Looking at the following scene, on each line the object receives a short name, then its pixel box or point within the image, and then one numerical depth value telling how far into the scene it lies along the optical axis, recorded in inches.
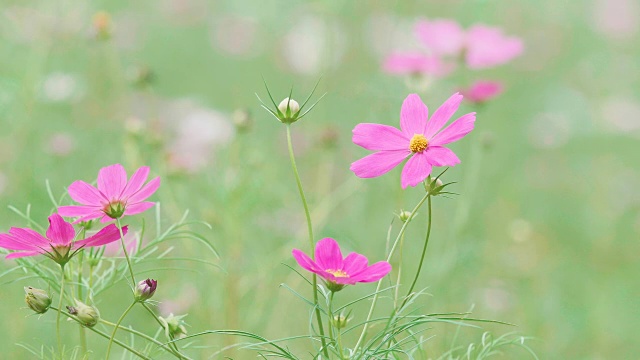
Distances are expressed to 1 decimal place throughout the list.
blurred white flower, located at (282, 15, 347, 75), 213.9
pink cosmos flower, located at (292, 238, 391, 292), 77.2
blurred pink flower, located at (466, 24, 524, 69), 116.8
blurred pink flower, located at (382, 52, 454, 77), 107.7
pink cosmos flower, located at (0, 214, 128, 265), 78.0
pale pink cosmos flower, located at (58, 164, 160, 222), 79.0
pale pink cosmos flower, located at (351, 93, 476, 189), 78.3
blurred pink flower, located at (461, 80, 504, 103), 103.6
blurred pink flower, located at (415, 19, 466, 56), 120.1
